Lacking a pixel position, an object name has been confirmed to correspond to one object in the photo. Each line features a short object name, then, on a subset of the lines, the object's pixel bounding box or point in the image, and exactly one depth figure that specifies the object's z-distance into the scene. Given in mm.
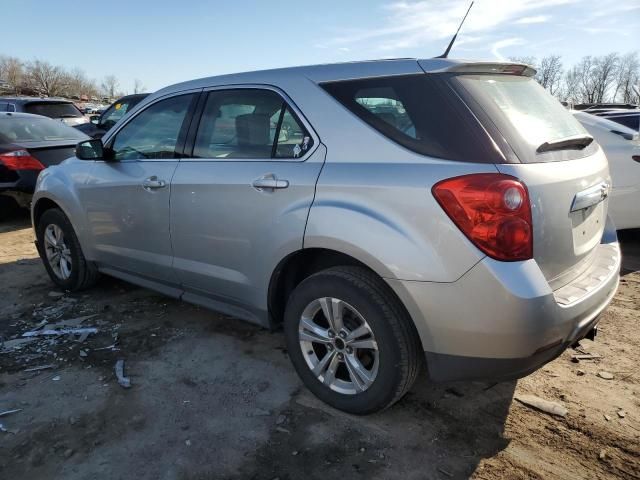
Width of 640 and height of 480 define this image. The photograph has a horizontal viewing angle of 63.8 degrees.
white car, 5121
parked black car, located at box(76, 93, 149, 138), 11566
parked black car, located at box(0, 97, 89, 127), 11000
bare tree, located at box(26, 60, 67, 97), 92250
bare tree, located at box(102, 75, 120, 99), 121950
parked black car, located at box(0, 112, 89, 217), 6742
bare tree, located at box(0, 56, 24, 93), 95625
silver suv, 2135
